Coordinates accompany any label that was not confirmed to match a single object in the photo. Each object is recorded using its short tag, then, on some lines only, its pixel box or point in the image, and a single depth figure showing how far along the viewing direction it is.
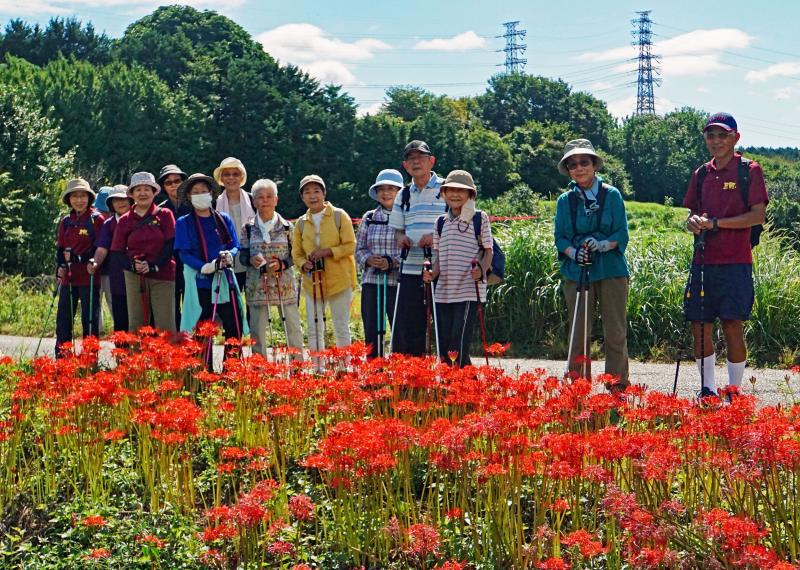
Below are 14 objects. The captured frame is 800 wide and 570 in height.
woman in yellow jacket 8.83
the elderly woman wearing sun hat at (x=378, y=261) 8.67
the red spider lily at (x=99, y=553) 4.09
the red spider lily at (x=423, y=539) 3.71
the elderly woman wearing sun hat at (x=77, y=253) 10.12
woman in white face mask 8.52
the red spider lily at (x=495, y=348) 5.70
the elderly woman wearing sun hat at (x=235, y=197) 9.15
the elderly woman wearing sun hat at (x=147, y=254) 8.83
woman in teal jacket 7.59
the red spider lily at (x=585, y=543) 3.49
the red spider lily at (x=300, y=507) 3.89
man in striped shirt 8.34
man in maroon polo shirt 7.32
